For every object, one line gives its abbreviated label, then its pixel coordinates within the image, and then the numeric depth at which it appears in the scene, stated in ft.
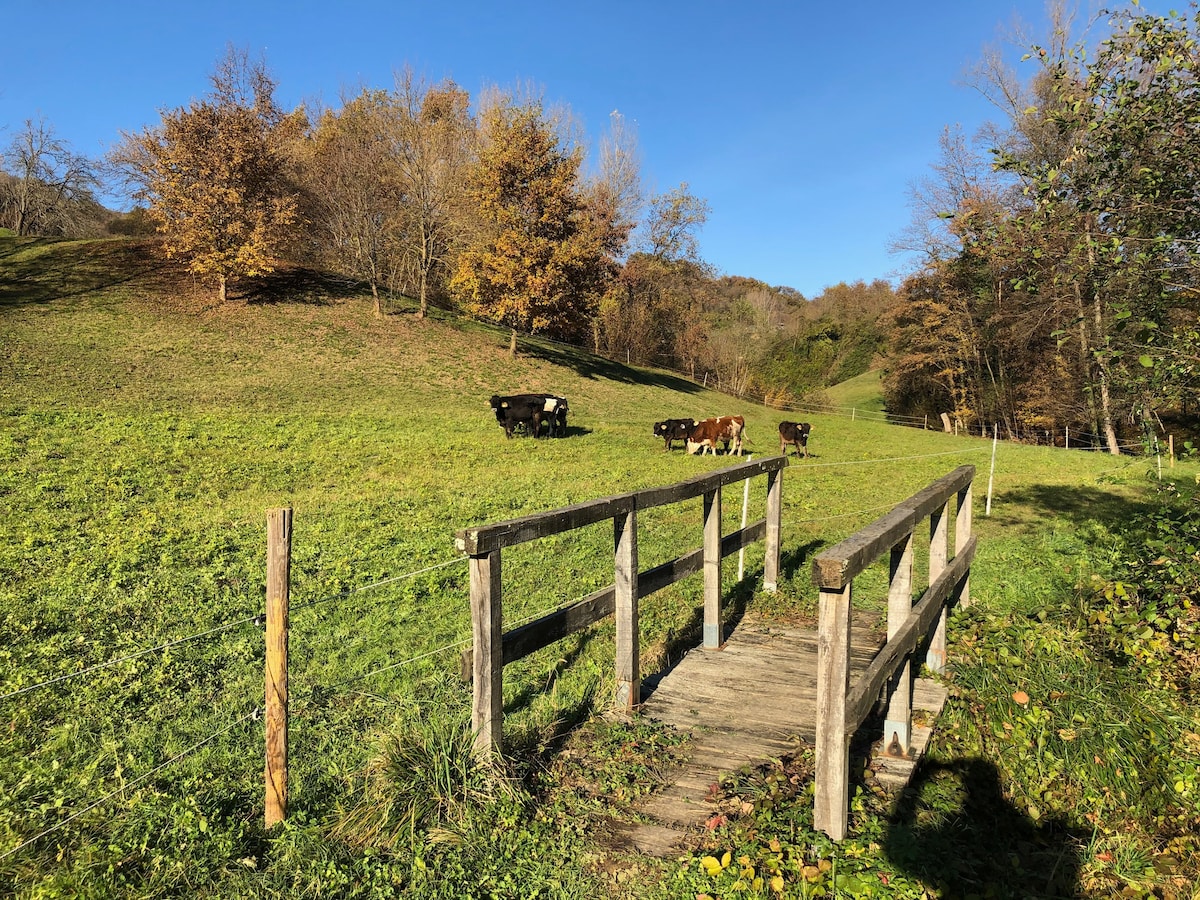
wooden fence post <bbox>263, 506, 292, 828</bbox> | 10.36
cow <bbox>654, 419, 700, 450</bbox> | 58.99
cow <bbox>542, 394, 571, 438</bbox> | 59.26
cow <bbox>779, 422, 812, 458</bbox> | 59.82
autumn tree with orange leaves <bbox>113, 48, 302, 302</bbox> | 85.40
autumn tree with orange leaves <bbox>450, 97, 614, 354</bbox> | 89.71
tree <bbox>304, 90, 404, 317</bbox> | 104.99
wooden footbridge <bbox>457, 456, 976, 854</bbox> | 9.89
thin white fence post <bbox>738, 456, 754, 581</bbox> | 23.57
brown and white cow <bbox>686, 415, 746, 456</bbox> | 57.26
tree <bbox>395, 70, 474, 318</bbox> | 101.86
